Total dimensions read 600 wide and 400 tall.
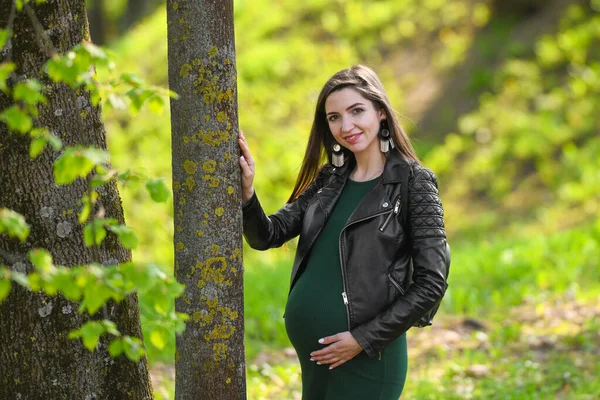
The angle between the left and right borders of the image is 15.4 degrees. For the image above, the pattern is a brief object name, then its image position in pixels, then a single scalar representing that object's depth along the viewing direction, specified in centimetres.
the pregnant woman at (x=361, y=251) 529
